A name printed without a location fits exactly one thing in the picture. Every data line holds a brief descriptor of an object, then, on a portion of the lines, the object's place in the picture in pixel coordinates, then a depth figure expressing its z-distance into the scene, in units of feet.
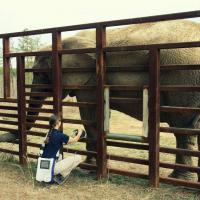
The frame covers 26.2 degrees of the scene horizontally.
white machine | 21.76
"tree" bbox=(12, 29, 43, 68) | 98.37
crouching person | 21.66
